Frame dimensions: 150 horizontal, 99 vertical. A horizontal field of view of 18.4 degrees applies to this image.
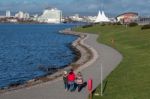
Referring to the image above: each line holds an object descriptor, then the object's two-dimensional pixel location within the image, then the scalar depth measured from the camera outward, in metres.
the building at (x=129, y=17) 177.94
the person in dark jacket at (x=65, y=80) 25.95
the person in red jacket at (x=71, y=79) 25.52
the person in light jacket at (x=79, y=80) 25.52
